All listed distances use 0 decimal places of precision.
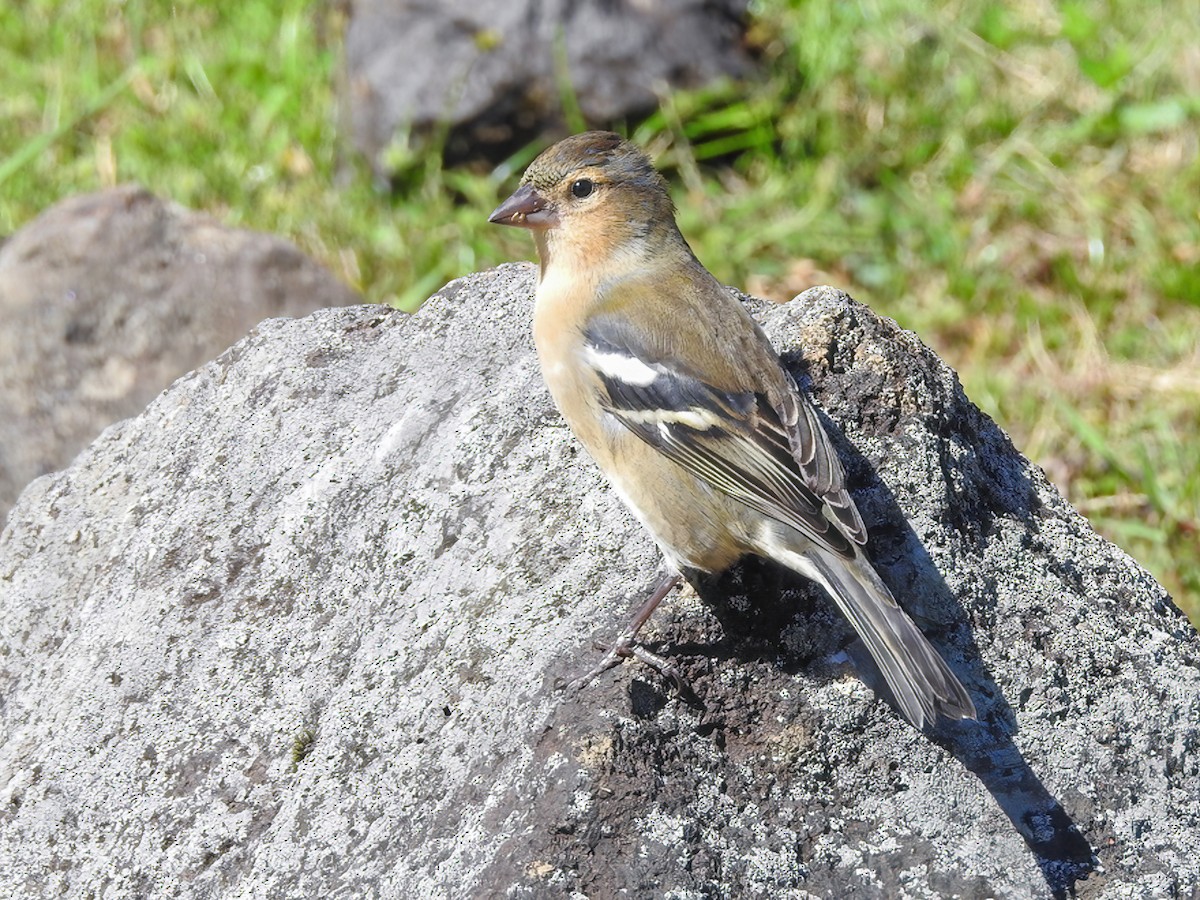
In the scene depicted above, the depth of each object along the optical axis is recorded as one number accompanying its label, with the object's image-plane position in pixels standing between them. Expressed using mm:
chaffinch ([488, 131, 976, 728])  5703
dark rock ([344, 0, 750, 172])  13367
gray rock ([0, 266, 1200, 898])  5316
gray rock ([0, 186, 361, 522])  9492
